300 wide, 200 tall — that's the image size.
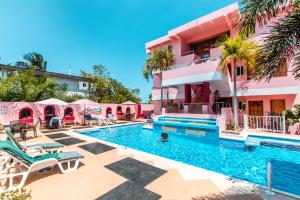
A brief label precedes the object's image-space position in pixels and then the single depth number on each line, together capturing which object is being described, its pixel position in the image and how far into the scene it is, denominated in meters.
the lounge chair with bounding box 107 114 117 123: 18.38
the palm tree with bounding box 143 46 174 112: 19.27
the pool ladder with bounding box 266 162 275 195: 3.68
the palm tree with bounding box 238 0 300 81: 4.55
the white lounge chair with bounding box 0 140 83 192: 4.05
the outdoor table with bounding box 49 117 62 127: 14.40
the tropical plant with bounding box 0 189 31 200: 2.27
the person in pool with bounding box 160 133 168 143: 10.71
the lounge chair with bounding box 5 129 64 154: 6.27
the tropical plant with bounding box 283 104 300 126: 9.47
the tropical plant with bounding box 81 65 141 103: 29.75
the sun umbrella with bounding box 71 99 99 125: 16.08
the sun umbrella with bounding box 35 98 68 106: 13.76
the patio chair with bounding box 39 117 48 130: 14.35
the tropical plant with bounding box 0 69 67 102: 16.12
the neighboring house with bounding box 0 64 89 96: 25.72
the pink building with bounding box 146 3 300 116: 12.66
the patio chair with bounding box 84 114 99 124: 16.89
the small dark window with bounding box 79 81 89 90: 29.52
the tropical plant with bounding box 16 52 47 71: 27.58
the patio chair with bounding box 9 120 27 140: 9.93
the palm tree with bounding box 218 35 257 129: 11.40
